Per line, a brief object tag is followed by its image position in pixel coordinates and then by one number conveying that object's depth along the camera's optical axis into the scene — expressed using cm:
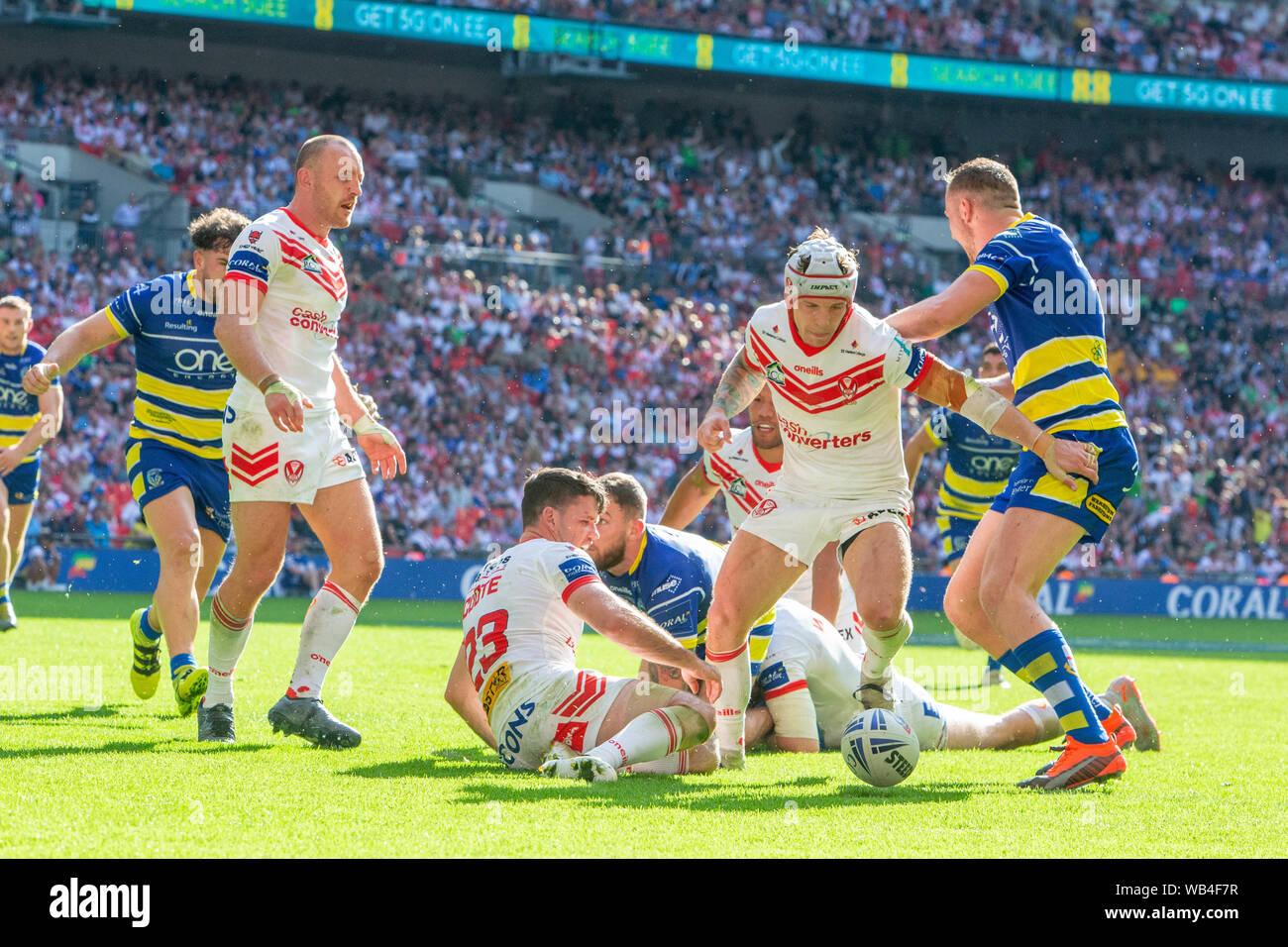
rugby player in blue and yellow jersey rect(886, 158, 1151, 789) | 1143
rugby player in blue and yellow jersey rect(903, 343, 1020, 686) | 2322
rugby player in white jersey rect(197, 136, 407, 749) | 1250
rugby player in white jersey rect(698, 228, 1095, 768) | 1159
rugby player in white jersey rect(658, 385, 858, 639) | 1585
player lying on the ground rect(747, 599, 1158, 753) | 1371
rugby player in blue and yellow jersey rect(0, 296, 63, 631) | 2464
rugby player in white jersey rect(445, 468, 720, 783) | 1101
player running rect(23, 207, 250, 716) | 1427
